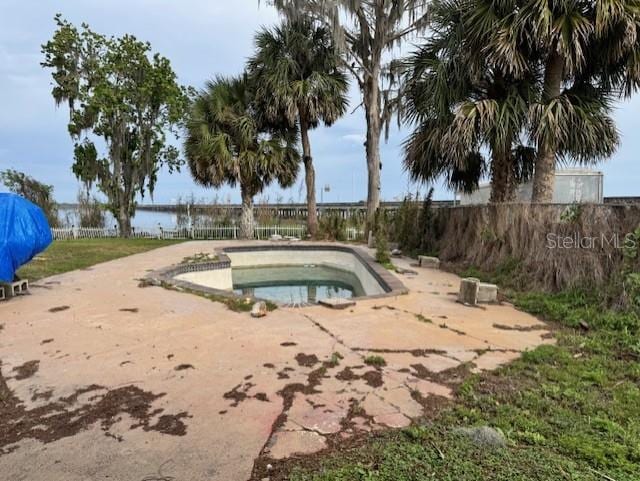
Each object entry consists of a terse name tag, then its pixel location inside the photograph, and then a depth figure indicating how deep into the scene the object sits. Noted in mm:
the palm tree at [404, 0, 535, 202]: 6555
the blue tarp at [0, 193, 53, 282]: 4965
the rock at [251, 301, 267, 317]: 4457
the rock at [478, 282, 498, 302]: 5152
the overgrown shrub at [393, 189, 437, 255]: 9602
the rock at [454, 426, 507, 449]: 1840
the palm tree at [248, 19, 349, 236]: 12219
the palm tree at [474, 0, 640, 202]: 5906
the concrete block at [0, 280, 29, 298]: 5344
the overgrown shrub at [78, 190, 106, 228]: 16859
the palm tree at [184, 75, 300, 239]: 12516
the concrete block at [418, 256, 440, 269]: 8109
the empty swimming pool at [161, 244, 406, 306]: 7648
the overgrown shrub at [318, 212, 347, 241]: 14159
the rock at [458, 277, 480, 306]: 5023
